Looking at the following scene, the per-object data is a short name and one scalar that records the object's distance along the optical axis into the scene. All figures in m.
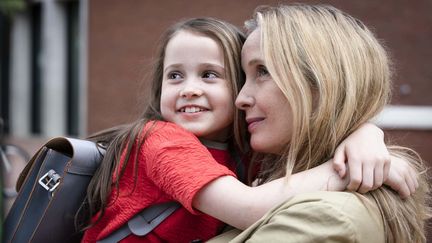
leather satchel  1.88
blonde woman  1.62
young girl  1.69
